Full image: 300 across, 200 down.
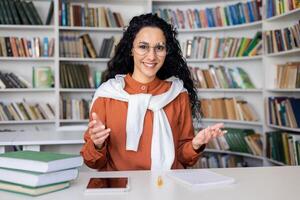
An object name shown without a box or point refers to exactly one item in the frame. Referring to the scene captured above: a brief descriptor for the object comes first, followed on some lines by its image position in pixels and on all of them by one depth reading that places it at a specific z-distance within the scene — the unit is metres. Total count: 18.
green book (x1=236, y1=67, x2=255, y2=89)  4.27
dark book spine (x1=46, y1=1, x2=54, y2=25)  4.35
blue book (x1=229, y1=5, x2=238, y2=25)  4.30
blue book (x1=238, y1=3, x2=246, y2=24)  4.23
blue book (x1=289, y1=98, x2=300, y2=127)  3.40
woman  1.76
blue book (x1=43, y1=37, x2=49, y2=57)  4.41
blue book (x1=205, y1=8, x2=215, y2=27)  4.46
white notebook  1.29
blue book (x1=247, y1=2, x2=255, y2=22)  4.12
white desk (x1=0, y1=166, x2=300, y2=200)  1.16
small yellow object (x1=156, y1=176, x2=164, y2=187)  1.29
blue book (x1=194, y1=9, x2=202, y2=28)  4.52
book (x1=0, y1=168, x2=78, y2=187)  1.16
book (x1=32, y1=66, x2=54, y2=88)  4.47
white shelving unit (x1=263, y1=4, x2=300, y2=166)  3.72
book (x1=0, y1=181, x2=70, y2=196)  1.16
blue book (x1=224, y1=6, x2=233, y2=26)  4.35
